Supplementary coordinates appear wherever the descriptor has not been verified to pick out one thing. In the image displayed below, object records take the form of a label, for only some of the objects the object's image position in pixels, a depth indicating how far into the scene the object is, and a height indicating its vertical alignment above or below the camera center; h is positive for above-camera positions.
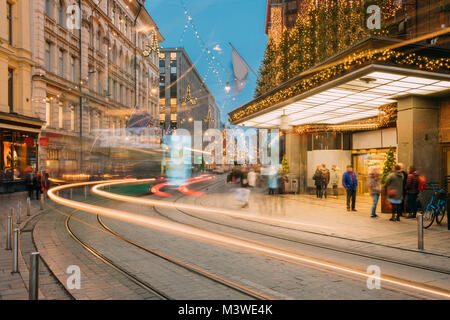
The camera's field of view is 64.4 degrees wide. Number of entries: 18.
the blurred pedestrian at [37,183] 19.78 -1.30
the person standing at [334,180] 20.03 -1.14
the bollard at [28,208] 12.89 -1.77
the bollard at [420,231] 7.66 -1.54
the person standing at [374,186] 12.09 -0.90
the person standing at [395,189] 11.44 -0.95
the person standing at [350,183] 13.61 -0.90
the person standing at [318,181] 19.20 -1.14
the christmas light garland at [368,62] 9.74 +2.80
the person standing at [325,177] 19.14 -0.93
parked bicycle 10.72 -1.46
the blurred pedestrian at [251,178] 20.98 -1.08
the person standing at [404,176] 11.91 -0.55
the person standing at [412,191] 11.47 -1.01
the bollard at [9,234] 7.49 -1.61
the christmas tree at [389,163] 13.45 -0.12
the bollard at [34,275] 3.93 -1.29
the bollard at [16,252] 5.88 -1.53
